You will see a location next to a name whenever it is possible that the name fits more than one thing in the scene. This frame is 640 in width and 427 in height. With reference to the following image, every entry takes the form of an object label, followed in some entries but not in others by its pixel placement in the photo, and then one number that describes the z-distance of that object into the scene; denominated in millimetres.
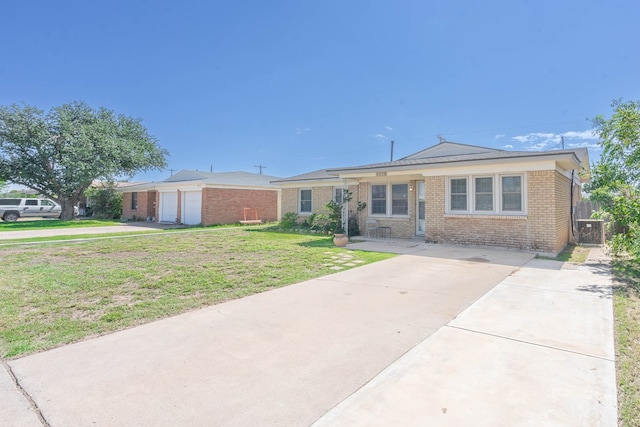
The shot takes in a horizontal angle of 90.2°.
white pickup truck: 26250
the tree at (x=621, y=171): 6984
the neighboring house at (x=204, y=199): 21047
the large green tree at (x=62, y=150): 22172
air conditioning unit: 12203
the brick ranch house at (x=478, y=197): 9711
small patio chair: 14302
